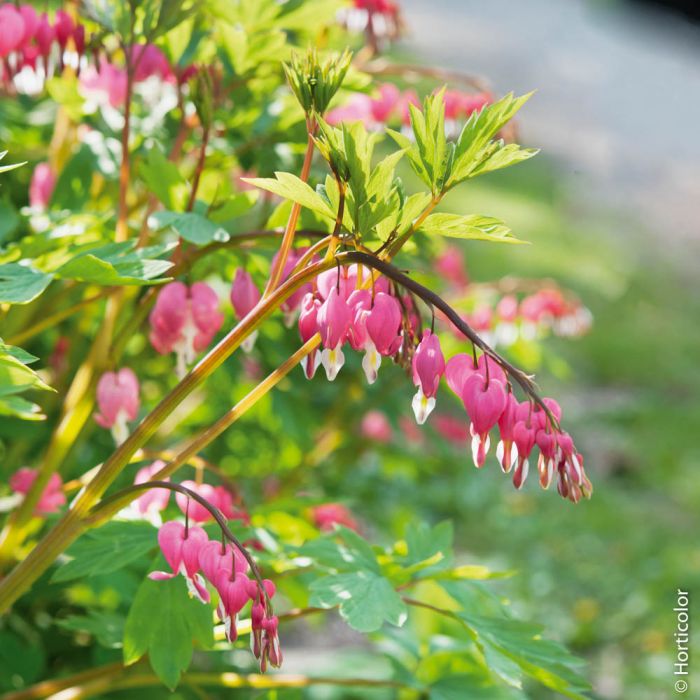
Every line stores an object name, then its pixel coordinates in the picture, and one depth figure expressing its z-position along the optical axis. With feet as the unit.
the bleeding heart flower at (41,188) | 3.00
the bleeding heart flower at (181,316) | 2.59
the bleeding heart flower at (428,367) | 2.26
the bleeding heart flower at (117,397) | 2.63
